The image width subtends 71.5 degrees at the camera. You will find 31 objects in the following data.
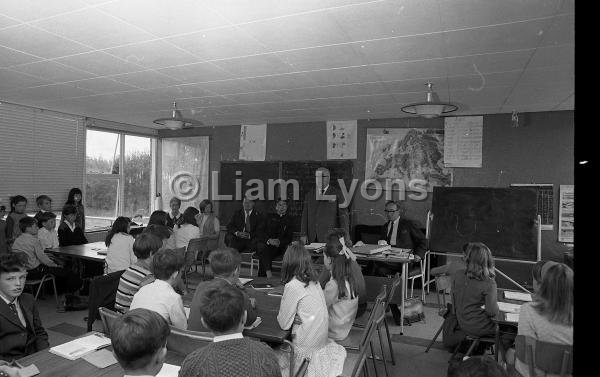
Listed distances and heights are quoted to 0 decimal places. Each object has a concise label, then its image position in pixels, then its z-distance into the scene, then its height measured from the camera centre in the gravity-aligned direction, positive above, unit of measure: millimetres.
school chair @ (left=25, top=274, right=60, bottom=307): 4707 -1074
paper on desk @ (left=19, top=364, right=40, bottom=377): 1704 -761
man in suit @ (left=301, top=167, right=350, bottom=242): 6742 -349
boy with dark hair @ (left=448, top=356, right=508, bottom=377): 1319 -551
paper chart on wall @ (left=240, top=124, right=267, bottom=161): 8055 +975
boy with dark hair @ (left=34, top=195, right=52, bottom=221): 6234 -237
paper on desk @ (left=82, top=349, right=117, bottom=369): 1854 -774
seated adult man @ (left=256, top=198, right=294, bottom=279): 6582 -740
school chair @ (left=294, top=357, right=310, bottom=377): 1712 -730
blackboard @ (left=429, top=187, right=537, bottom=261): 5590 -320
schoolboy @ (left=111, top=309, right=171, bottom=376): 1497 -555
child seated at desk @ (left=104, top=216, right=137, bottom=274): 4355 -674
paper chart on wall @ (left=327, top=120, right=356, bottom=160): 7314 +967
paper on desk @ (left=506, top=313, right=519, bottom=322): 2753 -807
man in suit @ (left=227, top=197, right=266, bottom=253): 6867 -647
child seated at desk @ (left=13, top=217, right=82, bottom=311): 4773 -711
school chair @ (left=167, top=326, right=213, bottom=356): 1973 -718
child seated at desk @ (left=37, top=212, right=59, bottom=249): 5422 -556
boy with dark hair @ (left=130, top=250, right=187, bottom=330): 2354 -601
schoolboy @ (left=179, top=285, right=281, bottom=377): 1490 -618
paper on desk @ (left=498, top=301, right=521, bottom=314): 2980 -803
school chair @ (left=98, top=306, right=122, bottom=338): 2203 -684
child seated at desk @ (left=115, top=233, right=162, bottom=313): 2914 -604
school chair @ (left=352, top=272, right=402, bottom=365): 3285 -1029
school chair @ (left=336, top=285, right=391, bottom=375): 2529 -1042
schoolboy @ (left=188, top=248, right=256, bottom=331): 2593 -497
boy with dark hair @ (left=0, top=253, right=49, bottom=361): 2277 -733
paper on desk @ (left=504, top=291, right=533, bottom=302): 3303 -799
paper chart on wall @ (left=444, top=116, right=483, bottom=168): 6523 +875
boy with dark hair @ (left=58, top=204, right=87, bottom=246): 5574 -570
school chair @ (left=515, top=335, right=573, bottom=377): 2092 -807
